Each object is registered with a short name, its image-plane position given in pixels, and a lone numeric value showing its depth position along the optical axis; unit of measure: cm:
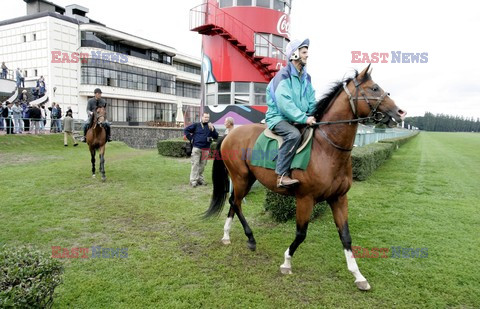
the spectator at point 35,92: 2603
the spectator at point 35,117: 2015
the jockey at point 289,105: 407
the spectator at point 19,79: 2704
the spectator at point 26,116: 2055
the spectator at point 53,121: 2250
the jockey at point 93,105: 998
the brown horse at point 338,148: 378
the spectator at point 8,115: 1880
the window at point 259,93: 1512
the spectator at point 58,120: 2263
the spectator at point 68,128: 1804
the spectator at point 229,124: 796
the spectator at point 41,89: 2611
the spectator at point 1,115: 1932
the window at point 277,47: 1534
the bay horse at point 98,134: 984
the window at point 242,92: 1502
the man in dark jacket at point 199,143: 948
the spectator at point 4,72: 2838
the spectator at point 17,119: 1898
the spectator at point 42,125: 2148
